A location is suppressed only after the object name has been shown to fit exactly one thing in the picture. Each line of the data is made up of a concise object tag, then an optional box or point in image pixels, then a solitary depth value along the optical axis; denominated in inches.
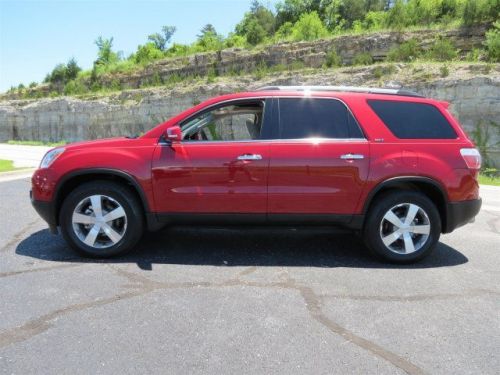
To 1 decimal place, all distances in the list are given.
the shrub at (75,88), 1686.8
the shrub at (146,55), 1709.4
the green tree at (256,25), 1429.6
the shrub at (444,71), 804.0
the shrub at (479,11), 979.9
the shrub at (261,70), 1148.3
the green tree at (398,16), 1176.2
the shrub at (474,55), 878.5
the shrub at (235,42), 1467.6
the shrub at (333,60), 1106.1
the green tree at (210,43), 1526.1
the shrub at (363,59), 1052.8
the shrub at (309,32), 1301.2
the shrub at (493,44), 835.8
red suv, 179.6
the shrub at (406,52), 989.2
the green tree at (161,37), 3240.7
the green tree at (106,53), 2258.9
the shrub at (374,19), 1225.4
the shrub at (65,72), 1847.9
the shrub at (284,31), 1379.2
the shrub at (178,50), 1658.7
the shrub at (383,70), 898.7
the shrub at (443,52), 917.2
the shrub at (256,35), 1423.5
